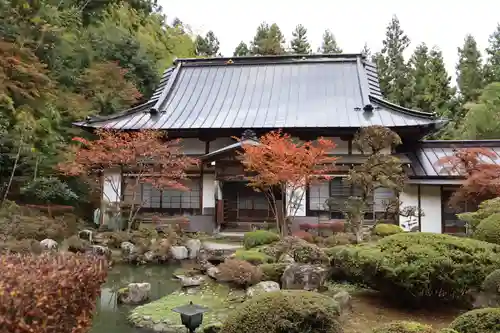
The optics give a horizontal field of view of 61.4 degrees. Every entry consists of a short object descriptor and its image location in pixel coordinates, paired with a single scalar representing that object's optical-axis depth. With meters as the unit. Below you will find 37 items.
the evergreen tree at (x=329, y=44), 48.66
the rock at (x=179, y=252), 13.21
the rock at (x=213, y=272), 9.92
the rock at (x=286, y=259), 9.45
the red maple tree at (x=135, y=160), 15.57
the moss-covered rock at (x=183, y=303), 6.95
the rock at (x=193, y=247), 13.58
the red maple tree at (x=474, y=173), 13.55
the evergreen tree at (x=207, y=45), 51.44
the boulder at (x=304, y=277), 8.02
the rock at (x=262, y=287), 8.01
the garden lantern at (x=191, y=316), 5.94
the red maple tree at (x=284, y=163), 12.97
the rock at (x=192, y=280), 9.65
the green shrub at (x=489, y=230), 8.08
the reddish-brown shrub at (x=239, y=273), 8.97
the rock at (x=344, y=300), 7.15
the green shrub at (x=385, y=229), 13.80
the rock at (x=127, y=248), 13.07
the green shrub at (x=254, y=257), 10.10
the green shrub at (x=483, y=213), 9.13
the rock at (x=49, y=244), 11.75
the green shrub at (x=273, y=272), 8.93
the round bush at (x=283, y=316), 4.83
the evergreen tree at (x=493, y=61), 36.50
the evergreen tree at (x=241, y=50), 48.16
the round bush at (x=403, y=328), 4.17
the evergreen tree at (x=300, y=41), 50.09
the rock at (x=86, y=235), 14.57
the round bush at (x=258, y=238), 12.27
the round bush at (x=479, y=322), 4.31
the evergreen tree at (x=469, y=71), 36.66
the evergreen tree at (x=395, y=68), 37.97
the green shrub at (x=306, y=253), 8.98
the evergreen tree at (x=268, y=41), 45.91
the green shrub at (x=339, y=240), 12.48
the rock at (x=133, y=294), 8.45
